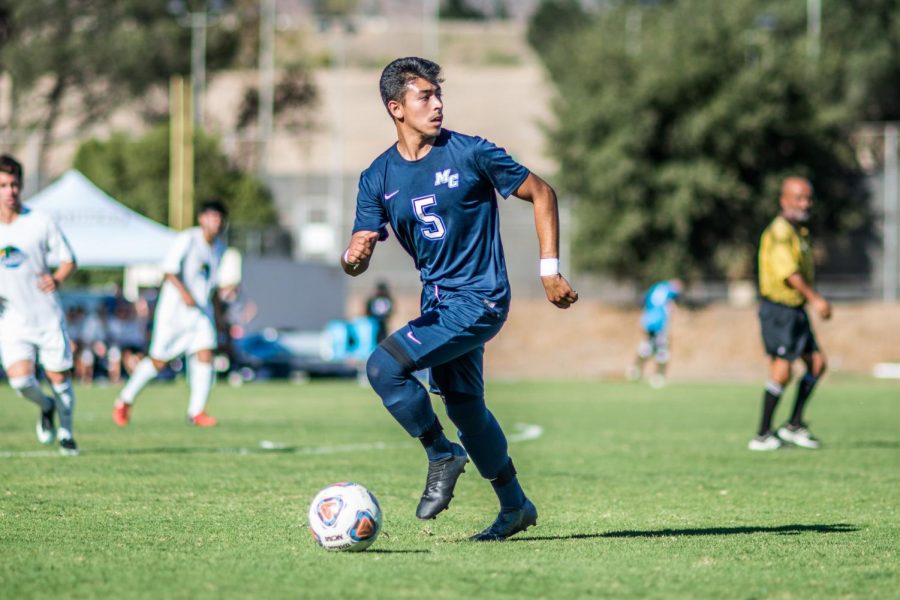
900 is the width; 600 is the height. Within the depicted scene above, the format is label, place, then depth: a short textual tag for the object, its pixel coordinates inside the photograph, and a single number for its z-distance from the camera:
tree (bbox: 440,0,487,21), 121.44
